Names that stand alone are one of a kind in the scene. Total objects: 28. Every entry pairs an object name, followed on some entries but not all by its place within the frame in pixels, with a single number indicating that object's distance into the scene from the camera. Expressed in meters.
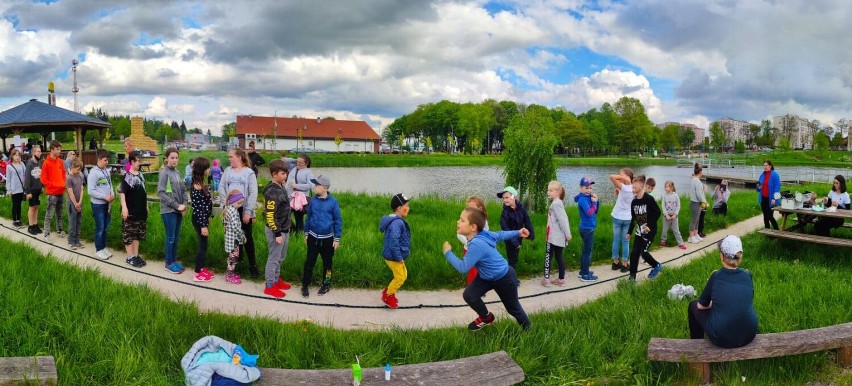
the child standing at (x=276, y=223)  6.24
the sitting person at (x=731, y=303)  3.76
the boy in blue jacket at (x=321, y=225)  6.12
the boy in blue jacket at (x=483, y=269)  4.35
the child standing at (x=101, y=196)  7.64
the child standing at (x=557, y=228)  6.97
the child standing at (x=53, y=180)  8.93
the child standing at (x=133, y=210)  7.19
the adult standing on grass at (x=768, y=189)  10.93
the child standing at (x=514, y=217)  6.78
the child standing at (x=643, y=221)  7.18
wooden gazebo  20.92
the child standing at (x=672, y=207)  9.85
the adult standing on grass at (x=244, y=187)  6.84
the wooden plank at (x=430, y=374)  3.35
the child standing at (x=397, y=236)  5.71
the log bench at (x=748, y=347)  3.74
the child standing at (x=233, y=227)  6.54
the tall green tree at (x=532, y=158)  14.94
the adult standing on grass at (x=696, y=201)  10.40
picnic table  7.40
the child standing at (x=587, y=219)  7.42
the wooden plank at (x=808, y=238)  7.36
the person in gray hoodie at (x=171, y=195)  6.80
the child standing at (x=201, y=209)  6.64
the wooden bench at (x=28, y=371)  3.22
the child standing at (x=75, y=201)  8.11
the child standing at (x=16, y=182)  9.85
